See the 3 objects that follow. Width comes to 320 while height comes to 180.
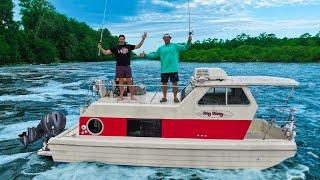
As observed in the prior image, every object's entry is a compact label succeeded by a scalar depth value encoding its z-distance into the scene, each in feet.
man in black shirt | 25.64
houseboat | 23.37
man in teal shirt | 25.00
